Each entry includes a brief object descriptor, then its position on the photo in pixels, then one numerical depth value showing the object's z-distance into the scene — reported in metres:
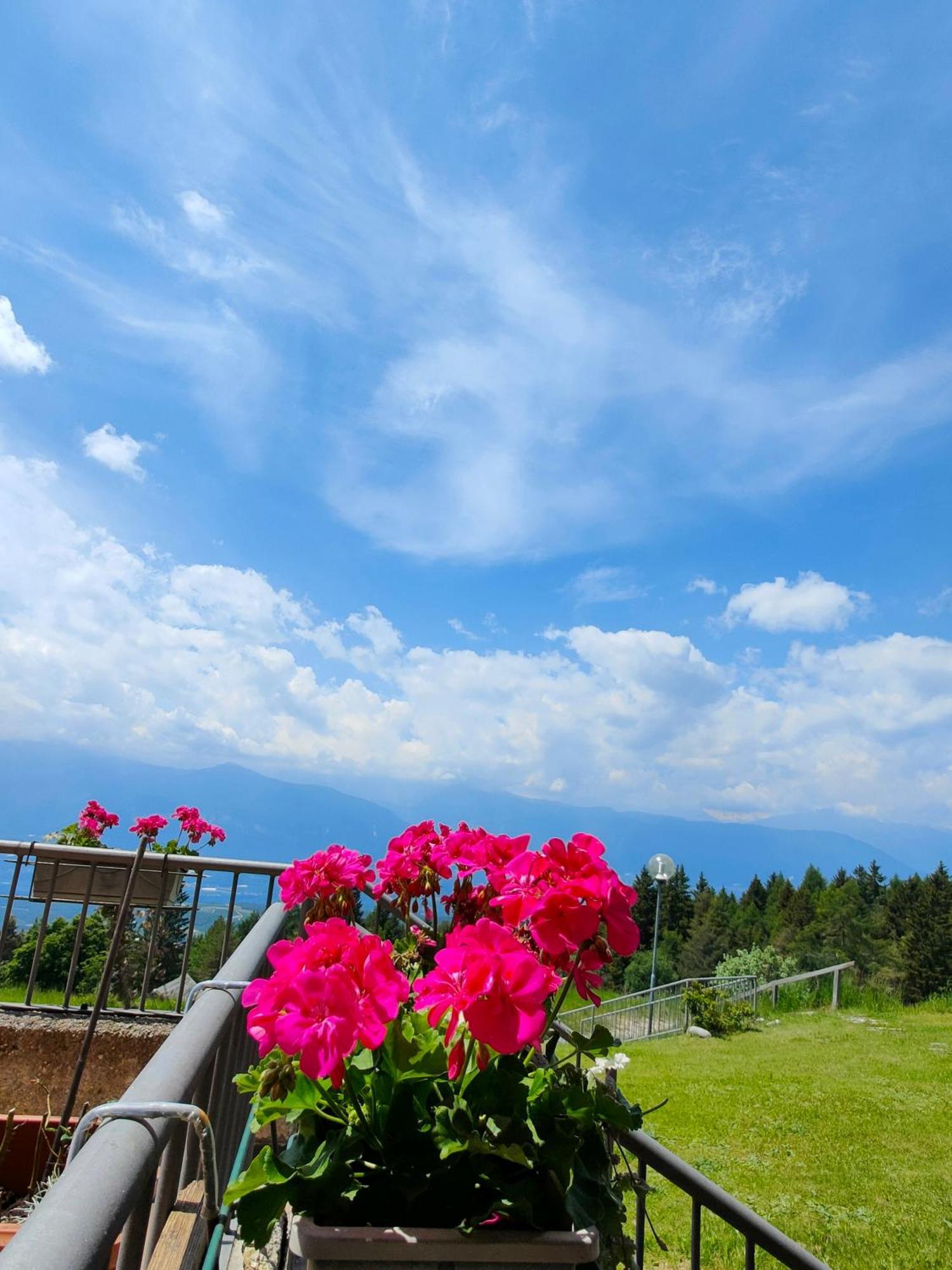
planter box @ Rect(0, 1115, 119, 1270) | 2.83
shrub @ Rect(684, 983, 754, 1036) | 16.58
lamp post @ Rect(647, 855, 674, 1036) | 19.24
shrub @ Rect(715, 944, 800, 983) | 24.52
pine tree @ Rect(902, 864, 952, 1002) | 23.39
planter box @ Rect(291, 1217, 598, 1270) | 0.88
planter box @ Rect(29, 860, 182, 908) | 3.72
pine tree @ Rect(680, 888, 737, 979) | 36.62
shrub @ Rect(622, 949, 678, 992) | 36.53
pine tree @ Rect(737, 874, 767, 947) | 36.31
